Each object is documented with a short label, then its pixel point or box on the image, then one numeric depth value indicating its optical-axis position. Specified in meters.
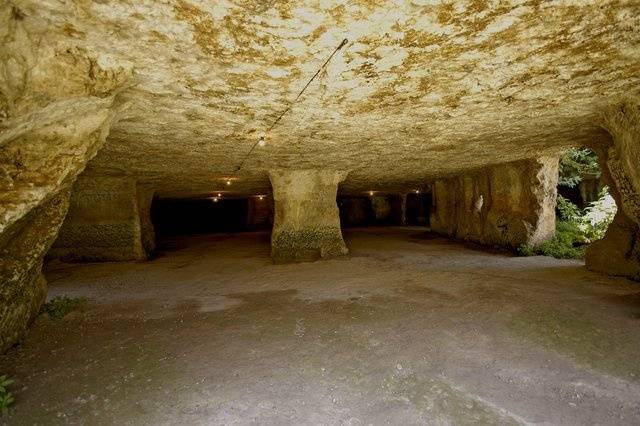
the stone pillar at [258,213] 21.55
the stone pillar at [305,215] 9.41
